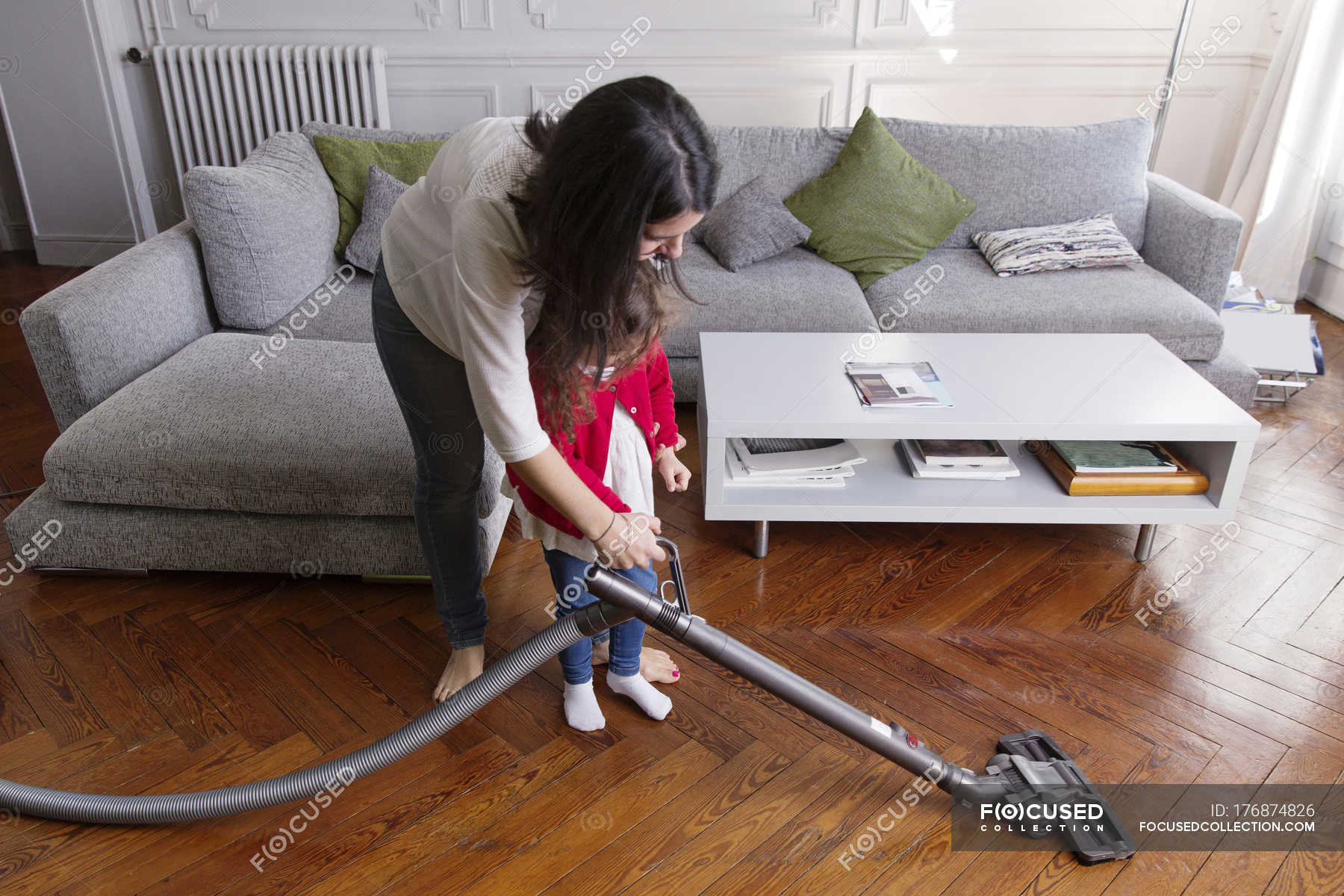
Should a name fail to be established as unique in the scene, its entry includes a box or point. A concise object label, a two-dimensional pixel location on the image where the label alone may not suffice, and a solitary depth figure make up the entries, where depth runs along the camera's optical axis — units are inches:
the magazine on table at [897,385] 74.1
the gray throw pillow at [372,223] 101.5
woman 35.5
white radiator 132.9
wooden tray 75.2
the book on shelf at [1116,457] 75.2
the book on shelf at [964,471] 77.7
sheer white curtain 127.1
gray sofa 69.0
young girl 50.5
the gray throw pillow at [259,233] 85.1
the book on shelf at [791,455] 76.5
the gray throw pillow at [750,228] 106.4
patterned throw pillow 106.5
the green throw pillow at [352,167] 104.0
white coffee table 71.4
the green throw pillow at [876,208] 109.4
